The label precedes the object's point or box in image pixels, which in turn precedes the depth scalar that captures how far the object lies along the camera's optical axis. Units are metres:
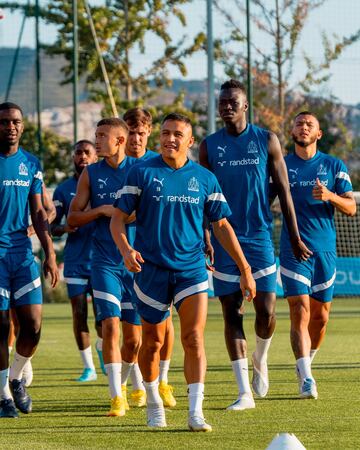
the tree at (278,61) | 36.62
